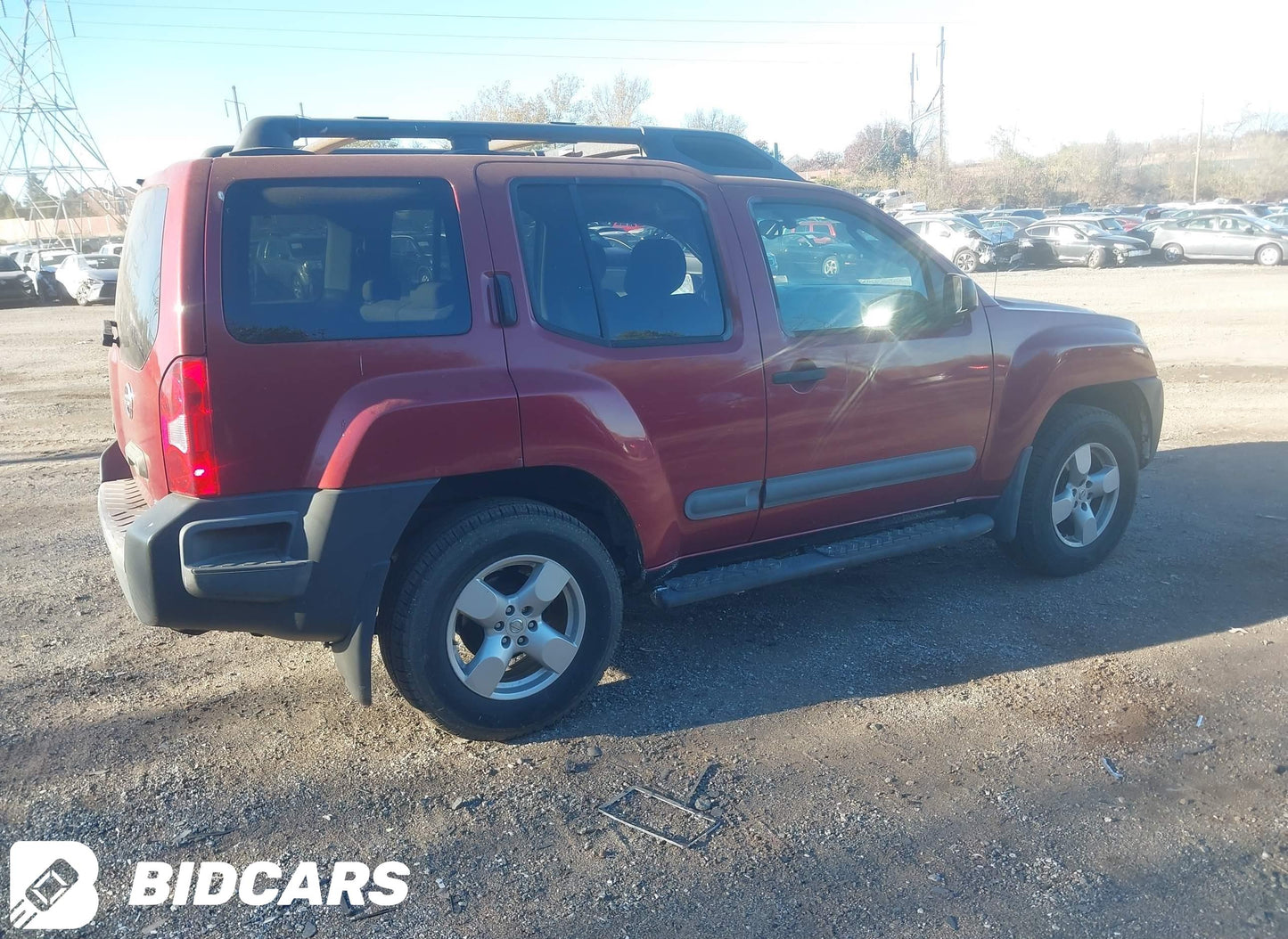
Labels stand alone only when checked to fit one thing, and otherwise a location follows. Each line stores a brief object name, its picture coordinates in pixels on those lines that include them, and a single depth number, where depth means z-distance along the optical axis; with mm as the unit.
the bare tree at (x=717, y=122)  44344
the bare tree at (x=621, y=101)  54031
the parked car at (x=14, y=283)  26047
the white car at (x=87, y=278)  25297
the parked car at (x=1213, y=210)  28906
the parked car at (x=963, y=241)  25188
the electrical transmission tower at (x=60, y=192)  47094
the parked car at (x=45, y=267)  26844
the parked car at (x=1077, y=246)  28109
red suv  3246
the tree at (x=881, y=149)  61141
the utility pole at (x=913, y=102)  59594
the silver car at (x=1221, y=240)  27000
